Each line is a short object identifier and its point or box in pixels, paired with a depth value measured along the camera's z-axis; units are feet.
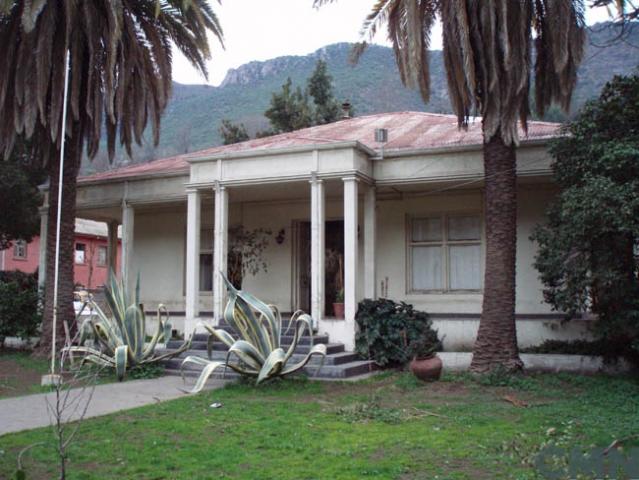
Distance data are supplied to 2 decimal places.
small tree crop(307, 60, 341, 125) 107.45
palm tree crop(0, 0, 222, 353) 42.55
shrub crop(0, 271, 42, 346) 50.47
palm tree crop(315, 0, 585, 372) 34.37
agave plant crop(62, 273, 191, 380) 38.27
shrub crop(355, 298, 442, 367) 40.42
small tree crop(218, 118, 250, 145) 103.24
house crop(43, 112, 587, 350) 42.57
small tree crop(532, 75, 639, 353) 30.27
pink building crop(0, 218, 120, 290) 119.24
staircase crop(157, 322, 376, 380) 37.24
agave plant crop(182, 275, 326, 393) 32.83
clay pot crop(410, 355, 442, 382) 34.63
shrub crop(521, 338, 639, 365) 36.45
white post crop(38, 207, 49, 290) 55.98
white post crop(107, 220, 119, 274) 62.13
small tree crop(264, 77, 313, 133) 102.38
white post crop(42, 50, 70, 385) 34.94
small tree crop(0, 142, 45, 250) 72.18
